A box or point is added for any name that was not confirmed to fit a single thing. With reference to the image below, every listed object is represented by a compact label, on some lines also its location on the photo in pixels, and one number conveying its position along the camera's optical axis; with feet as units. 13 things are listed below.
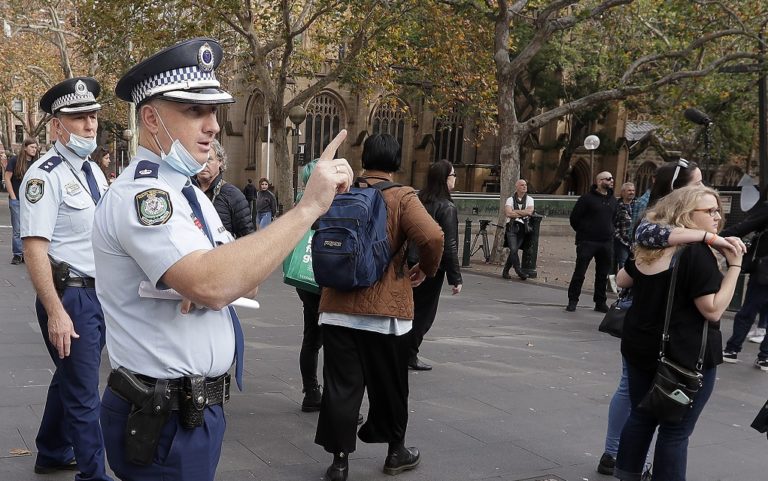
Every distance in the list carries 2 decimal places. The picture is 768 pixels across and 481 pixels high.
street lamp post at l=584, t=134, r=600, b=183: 96.43
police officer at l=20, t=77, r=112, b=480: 11.69
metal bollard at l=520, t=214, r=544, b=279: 46.96
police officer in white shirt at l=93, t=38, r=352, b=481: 6.65
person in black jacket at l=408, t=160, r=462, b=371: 21.84
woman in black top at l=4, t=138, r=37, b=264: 38.29
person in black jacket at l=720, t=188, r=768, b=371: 25.36
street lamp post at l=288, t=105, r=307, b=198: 68.23
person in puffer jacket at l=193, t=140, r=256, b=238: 16.34
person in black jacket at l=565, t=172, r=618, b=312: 35.12
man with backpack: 14.01
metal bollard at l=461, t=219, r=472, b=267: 52.37
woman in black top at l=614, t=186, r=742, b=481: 12.10
